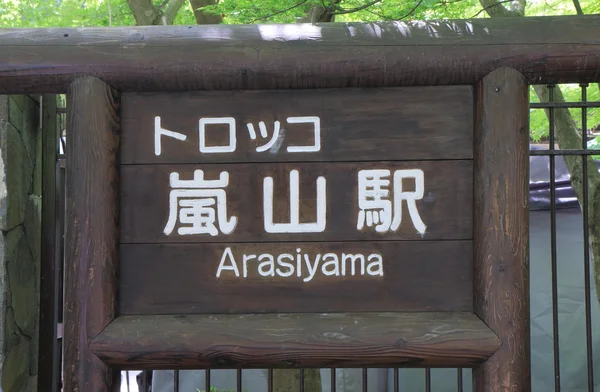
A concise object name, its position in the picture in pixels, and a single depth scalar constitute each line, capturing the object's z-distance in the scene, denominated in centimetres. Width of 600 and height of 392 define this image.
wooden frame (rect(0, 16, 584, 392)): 156
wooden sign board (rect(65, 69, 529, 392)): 156
